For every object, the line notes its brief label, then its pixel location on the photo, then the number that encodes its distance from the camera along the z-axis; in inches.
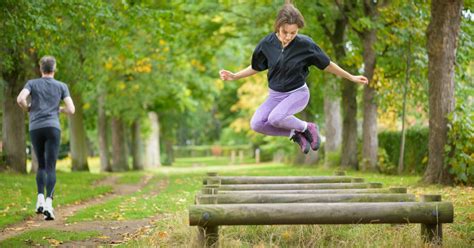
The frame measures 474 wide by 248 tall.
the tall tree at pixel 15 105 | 799.7
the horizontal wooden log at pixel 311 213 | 249.3
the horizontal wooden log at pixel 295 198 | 271.3
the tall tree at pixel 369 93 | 810.8
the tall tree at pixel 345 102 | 929.5
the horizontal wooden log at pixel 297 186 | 327.3
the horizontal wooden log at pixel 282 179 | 365.4
